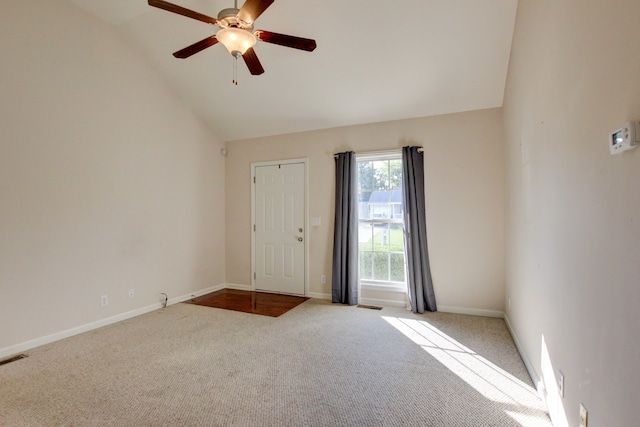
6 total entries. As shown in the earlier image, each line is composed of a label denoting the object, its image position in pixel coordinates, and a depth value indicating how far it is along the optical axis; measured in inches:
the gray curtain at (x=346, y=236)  170.4
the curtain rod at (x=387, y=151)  159.3
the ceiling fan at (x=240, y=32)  82.9
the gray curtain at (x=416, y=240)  155.6
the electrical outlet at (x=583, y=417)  54.2
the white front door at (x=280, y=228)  191.0
